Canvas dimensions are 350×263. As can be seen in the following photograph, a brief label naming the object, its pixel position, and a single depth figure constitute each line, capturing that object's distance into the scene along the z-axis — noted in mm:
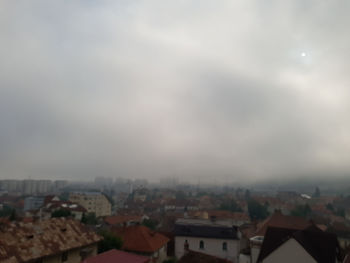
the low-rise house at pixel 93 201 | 93250
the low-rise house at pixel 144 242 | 26766
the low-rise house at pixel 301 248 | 21531
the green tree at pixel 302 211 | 86250
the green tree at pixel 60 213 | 47969
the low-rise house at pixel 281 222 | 38678
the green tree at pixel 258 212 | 90688
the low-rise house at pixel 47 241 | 17219
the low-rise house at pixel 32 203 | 107881
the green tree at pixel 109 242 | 24953
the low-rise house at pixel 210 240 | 31203
